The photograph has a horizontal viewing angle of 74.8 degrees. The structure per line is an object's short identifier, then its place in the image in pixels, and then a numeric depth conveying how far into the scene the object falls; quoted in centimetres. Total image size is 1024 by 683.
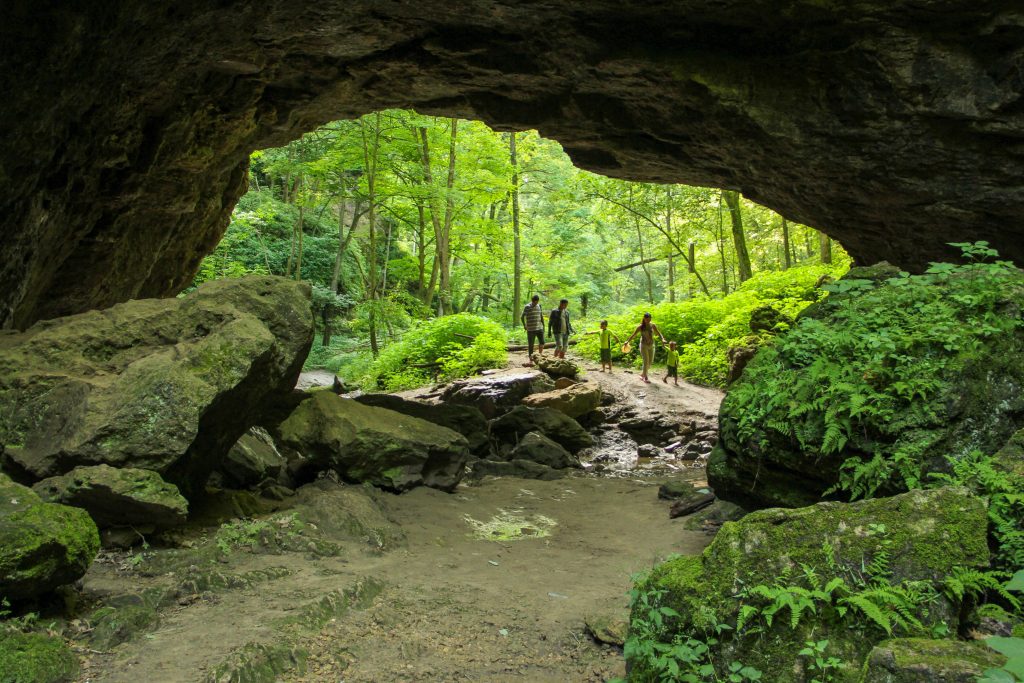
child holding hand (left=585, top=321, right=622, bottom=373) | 1906
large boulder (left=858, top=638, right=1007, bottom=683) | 260
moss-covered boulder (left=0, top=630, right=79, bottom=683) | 371
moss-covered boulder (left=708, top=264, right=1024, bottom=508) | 516
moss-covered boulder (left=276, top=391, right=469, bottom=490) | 882
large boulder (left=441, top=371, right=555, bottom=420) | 1509
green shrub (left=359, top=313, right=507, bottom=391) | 1861
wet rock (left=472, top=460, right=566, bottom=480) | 1144
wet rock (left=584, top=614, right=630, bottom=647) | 506
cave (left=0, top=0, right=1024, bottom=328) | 792
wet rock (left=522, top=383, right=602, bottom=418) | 1472
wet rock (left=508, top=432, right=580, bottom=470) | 1237
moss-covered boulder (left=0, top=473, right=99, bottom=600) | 410
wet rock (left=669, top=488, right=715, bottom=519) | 871
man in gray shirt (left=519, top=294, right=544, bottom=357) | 1903
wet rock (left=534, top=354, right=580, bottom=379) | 1703
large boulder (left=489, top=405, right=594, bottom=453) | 1346
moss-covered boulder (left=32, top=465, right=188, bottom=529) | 539
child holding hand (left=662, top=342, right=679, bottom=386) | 1767
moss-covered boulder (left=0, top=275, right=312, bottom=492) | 596
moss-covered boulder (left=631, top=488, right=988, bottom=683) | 321
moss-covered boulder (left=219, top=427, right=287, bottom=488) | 817
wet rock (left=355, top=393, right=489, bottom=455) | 1226
